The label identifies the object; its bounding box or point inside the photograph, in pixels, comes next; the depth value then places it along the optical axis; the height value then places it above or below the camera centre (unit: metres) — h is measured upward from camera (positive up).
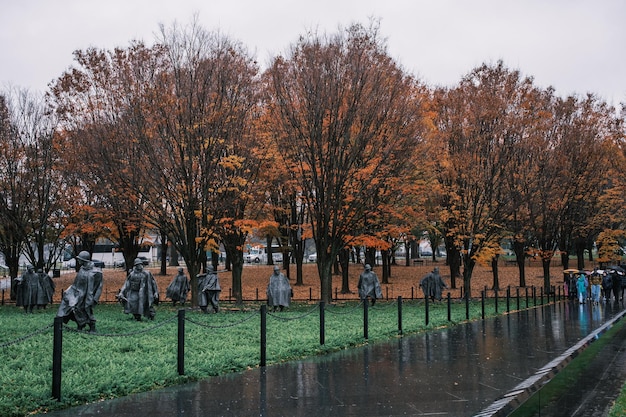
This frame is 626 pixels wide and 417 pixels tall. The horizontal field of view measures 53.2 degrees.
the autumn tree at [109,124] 21.05 +4.95
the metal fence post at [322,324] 12.33 -1.23
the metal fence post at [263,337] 10.30 -1.24
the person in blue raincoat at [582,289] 27.28 -1.30
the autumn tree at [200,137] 20.89 +4.32
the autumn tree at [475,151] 25.84 +4.59
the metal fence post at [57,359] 7.44 -1.12
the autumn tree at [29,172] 27.02 +4.11
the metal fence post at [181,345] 9.12 -1.20
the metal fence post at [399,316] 15.00 -1.31
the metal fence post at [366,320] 13.62 -1.27
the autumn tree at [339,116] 21.50 +5.11
